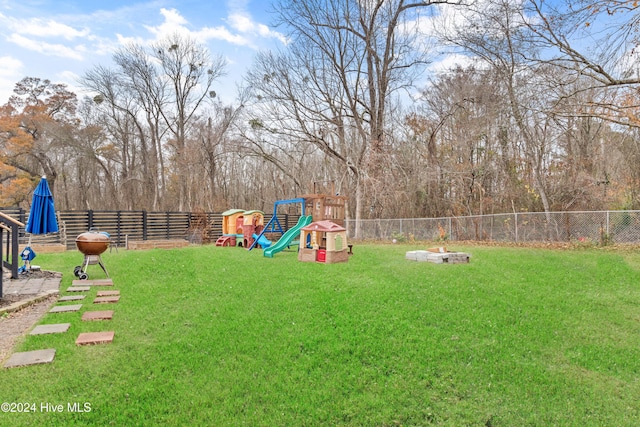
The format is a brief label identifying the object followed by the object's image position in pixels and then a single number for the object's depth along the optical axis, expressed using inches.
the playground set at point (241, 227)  540.4
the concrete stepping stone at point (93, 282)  242.5
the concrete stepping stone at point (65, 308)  182.1
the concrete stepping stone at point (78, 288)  226.1
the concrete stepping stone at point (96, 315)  169.6
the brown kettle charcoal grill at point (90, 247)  263.4
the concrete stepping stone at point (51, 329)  150.9
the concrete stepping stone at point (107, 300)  199.0
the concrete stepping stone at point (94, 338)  141.6
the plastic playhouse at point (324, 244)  352.8
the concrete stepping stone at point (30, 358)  123.0
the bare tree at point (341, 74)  696.4
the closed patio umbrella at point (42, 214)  261.4
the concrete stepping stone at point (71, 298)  205.5
